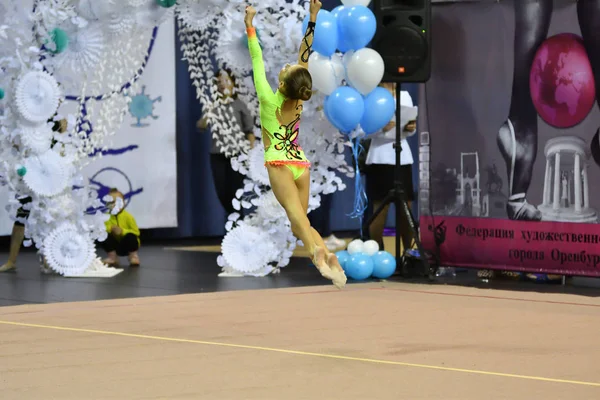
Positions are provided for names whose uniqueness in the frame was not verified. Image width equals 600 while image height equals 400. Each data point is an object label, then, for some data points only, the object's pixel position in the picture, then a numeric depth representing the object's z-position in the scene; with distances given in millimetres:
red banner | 15484
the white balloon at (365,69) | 15898
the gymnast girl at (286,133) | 11805
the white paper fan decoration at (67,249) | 17000
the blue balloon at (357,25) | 15906
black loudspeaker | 16391
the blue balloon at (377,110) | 16141
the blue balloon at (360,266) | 16422
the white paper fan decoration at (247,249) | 16969
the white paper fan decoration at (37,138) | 16812
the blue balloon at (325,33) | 15820
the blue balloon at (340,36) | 16109
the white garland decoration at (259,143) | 16875
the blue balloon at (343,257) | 16641
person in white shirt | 18062
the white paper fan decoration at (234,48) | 17000
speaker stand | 16609
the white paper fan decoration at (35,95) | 16625
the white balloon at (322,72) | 16156
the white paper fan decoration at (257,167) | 17031
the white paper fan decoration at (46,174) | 16844
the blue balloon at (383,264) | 16547
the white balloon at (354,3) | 16484
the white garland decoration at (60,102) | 16609
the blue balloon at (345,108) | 15805
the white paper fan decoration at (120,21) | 16750
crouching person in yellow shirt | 18859
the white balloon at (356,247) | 16703
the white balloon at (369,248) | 16655
